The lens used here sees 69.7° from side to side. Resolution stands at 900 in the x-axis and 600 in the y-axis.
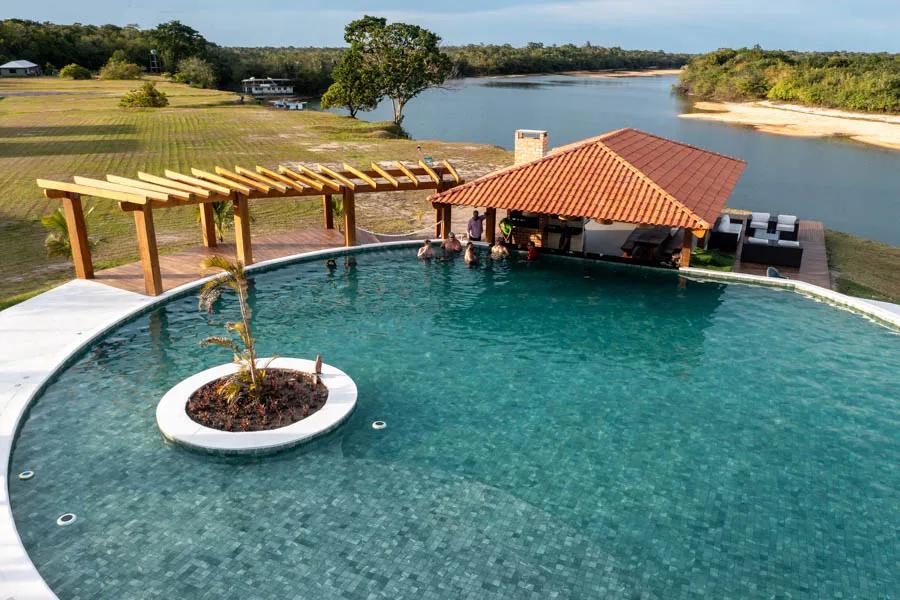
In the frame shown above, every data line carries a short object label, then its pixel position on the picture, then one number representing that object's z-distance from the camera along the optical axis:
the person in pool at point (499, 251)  20.16
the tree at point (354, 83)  61.09
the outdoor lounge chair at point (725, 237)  21.28
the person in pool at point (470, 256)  19.61
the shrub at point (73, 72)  91.12
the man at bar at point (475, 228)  21.55
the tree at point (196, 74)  94.06
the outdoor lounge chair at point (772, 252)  19.95
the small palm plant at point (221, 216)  20.75
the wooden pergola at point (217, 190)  15.85
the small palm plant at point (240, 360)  11.41
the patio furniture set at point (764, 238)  20.05
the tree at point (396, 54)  60.41
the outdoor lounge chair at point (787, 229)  22.22
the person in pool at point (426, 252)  20.17
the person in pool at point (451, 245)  20.56
